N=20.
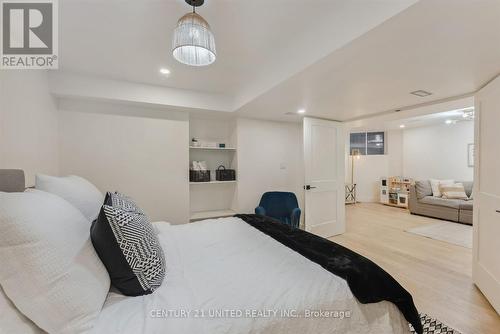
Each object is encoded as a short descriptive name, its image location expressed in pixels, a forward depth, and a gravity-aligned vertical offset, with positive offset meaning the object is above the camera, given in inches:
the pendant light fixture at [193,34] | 51.4 +31.2
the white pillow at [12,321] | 28.1 -20.7
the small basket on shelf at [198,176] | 136.1 -7.5
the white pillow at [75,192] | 54.3 -7.5
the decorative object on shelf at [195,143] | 137.9 +13.5
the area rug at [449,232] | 134.8 -47.0
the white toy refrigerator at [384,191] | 249.0 -31.0
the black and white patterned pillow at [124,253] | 39.3 -16.4
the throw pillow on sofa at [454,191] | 187.5 -23.9
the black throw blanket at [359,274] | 44.3 -23.6
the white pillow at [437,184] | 197.9 -18.2
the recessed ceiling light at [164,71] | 95.1 +41.3
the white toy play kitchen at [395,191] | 231.9 -29.2
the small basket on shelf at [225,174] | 144.6 -6.7
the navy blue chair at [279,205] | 139.4 -26.2
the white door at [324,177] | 137.4 -8.6
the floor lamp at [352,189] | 259.9 -29.9
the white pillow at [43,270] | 28.9 -14.9
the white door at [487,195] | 73.4 -11.3
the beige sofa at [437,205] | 170.1 -34.5
